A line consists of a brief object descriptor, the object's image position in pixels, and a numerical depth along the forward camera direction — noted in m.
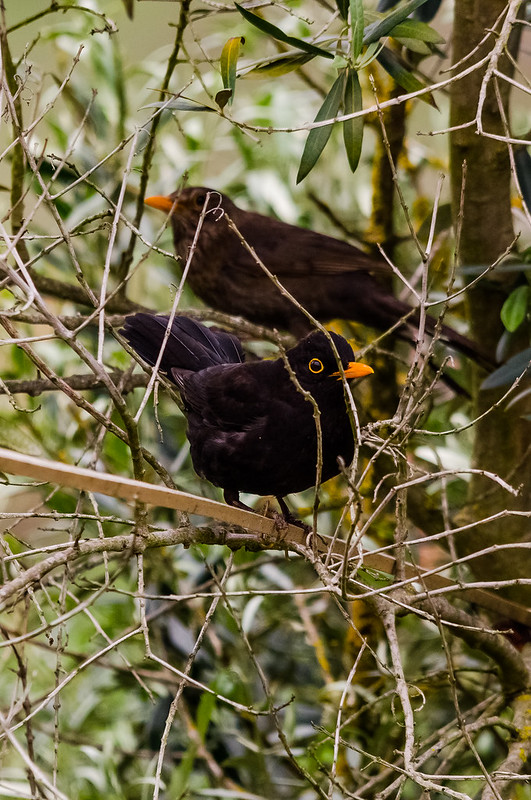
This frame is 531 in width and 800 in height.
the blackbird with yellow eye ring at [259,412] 4.89
